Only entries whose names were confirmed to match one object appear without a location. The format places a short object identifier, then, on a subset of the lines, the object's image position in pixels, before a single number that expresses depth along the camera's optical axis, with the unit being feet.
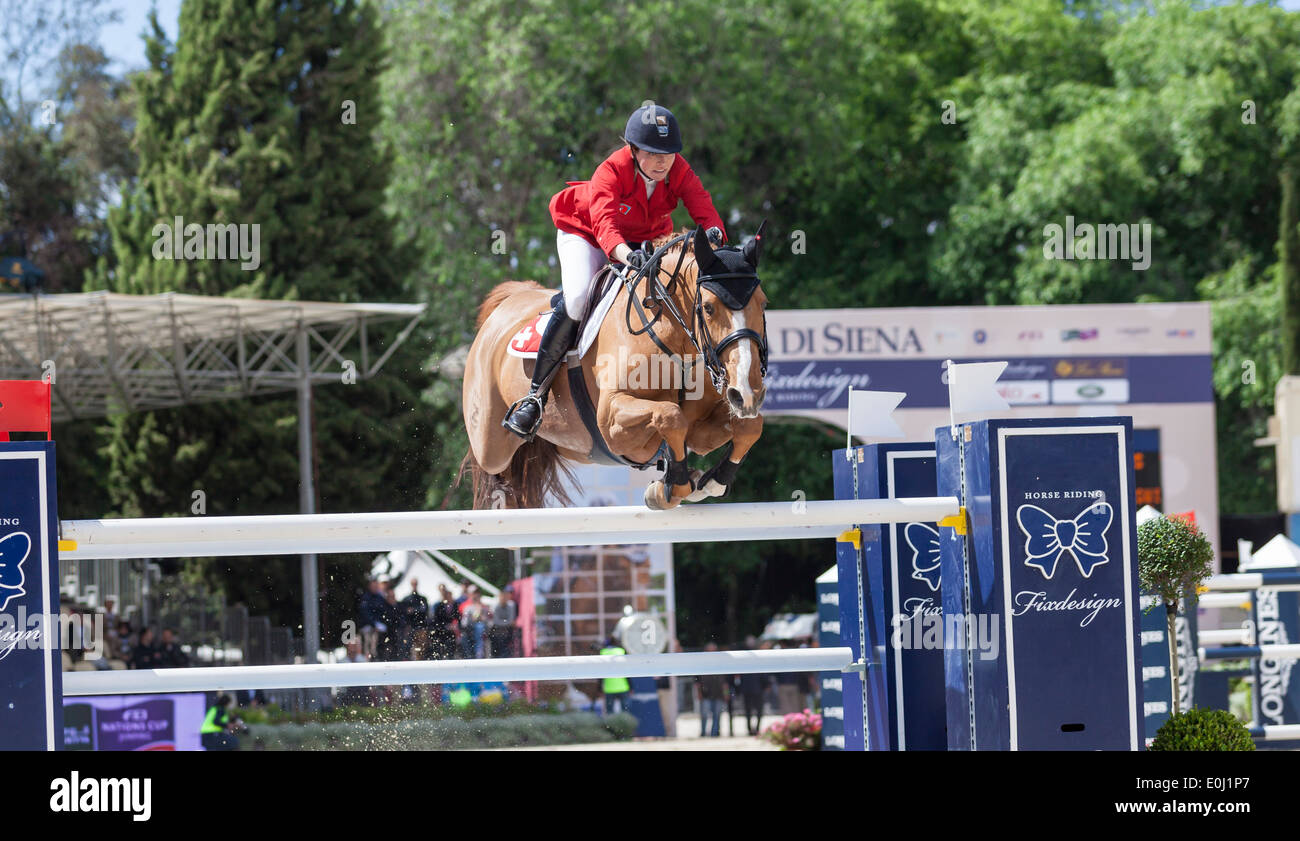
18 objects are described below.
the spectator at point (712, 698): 76.12
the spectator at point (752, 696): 75.77
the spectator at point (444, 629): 63.00
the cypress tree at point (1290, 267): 109.19
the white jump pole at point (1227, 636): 51.55
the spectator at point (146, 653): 72.59
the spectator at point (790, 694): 88.69
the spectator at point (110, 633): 85.30
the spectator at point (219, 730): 56.70
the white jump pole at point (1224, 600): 47.26
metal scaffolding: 78.12
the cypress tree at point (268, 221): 104.88
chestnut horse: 24.68
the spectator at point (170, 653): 73.72
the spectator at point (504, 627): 75.66
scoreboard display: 95.76
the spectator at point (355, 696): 63.19
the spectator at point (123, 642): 79.25
